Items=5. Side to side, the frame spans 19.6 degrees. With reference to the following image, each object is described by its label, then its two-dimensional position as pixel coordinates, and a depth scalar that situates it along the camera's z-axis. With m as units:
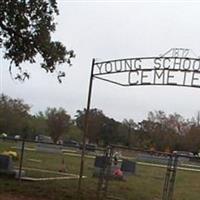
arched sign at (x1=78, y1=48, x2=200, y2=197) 14.25
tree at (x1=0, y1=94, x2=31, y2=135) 88.16
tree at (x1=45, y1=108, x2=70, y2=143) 99.12
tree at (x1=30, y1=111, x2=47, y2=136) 103.25
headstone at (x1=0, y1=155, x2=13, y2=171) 18.61
